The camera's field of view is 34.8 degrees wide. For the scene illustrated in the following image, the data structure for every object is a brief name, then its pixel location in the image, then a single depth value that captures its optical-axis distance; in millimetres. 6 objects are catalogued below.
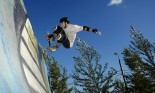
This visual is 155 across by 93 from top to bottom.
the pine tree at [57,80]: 24906
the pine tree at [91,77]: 22234
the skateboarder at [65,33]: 7992
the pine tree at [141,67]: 21534
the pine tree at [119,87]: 25166
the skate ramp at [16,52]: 2607
